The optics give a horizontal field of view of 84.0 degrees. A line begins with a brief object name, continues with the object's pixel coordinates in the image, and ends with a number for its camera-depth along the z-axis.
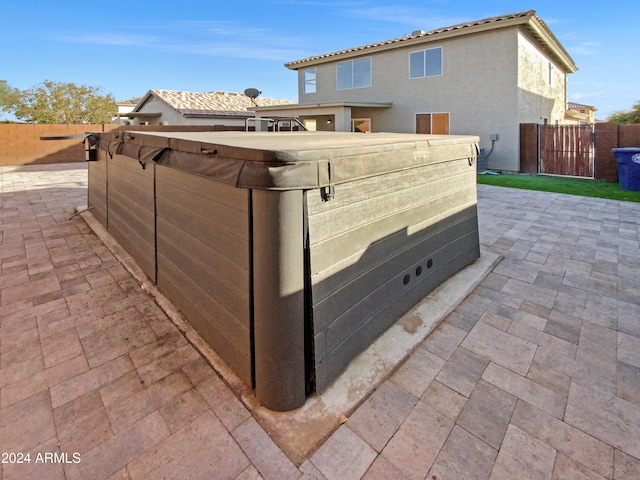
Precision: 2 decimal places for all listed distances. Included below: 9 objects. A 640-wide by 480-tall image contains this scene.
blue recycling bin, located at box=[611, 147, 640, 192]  7.49
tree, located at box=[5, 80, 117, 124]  26.98
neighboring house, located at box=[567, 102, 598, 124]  19.52
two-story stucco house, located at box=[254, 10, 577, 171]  10.81
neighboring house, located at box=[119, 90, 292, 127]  18.37
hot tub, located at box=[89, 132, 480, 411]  1.66
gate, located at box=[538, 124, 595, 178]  9.62
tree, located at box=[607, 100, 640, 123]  17.61
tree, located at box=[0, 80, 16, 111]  27.35
